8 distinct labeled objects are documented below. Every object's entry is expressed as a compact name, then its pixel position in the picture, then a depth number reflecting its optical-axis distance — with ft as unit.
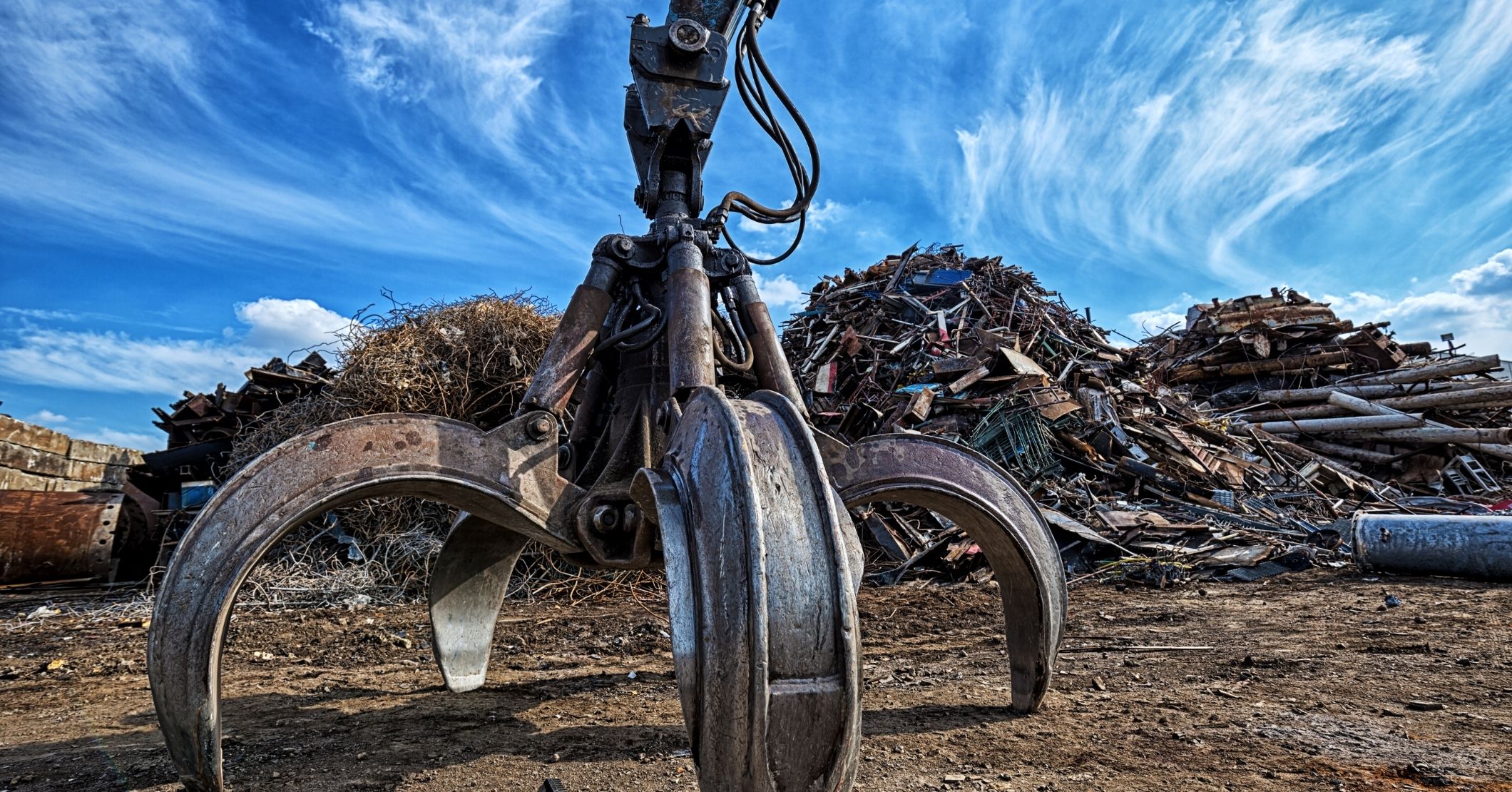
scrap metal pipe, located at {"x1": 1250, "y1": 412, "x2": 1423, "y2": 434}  40.14
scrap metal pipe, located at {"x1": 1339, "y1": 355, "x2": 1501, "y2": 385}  44.45
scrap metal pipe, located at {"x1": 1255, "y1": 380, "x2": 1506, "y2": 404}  43.47
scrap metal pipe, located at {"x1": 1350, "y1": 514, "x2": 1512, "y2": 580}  19.21
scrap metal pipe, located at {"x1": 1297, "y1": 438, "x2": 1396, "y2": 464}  39.86
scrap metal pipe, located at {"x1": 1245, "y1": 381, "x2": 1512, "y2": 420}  40.57
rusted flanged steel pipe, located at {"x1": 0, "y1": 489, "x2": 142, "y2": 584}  21.72
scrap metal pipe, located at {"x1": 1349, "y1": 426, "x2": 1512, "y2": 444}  37.73
